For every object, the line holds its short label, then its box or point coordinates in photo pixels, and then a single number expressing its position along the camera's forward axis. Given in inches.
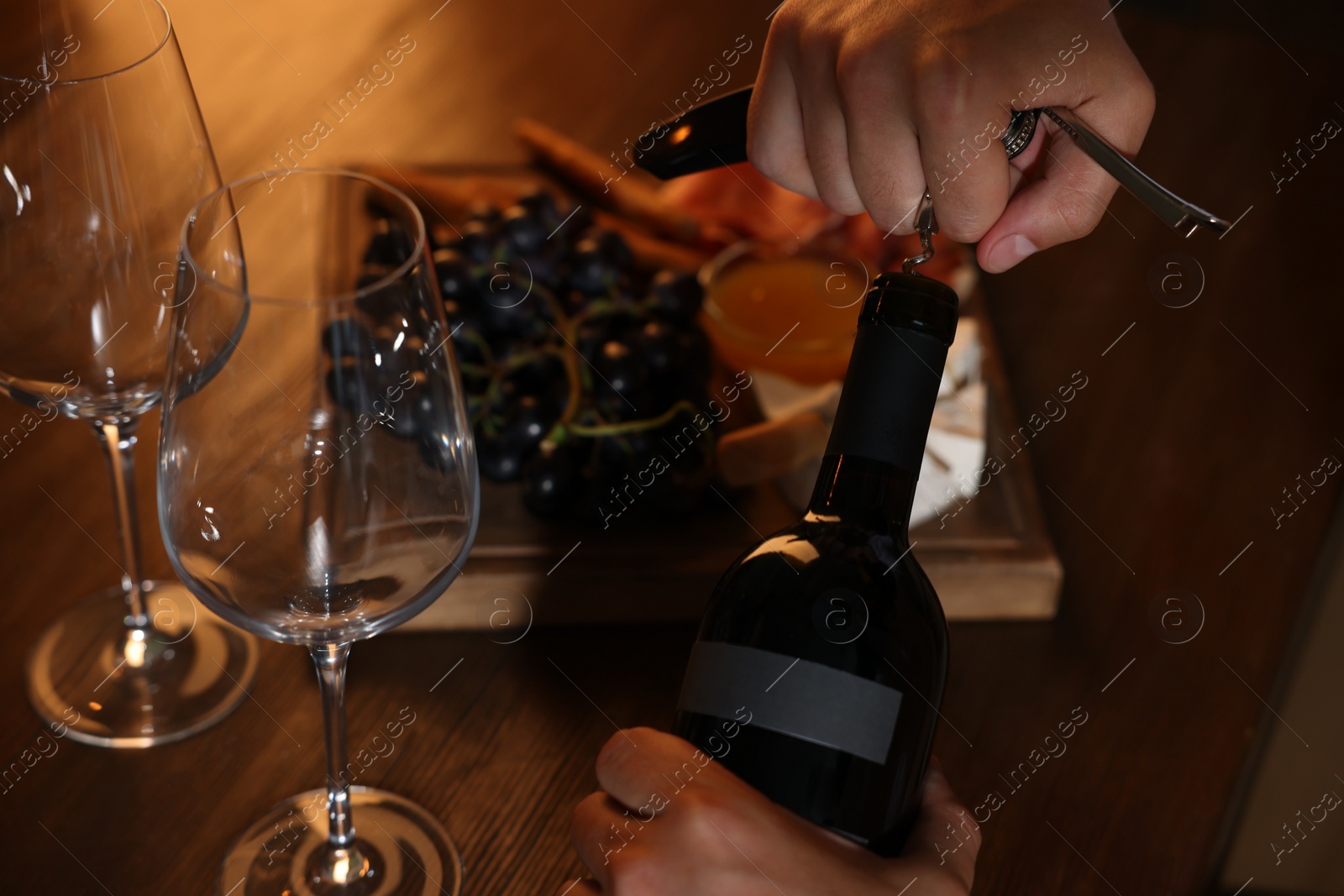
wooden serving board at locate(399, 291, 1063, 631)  25.6
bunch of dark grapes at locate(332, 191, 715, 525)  27.0
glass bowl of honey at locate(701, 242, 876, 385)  30.5
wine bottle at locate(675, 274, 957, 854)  16.9
